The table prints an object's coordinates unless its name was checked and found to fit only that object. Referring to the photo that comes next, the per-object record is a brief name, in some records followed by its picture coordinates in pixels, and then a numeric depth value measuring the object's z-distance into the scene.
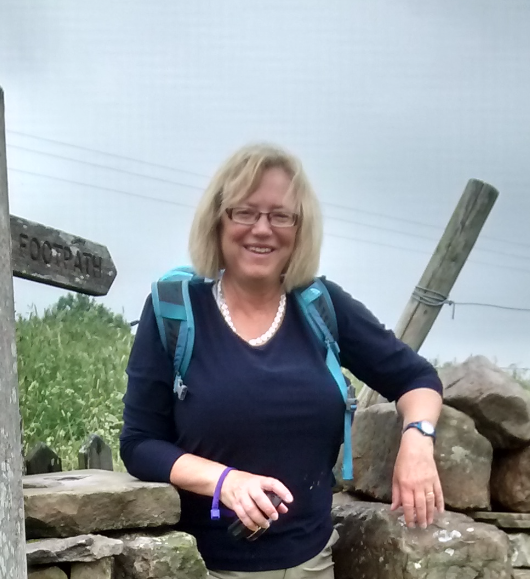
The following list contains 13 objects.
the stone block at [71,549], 1.34
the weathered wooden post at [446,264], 2.50
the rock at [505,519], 1.99
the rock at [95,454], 2.50
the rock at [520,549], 2.01
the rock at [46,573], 1.35
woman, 1.54
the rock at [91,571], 1.38
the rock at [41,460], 2.26
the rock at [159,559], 1.47
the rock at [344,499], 2.14
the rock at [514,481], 2.01
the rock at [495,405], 1.99
